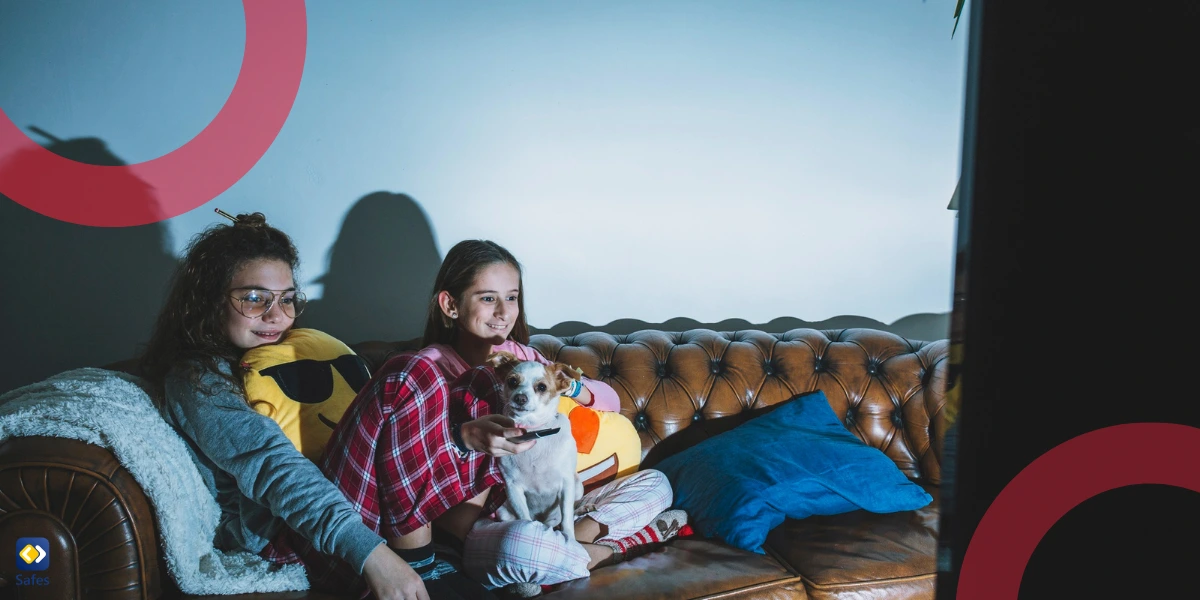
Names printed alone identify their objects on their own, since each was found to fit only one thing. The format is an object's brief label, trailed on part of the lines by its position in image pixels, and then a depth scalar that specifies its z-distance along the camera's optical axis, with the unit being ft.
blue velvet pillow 5.08
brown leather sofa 3.43
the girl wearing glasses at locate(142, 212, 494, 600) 3.75
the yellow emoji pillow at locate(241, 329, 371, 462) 4.55
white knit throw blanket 3.66
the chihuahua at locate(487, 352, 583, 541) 4.47
